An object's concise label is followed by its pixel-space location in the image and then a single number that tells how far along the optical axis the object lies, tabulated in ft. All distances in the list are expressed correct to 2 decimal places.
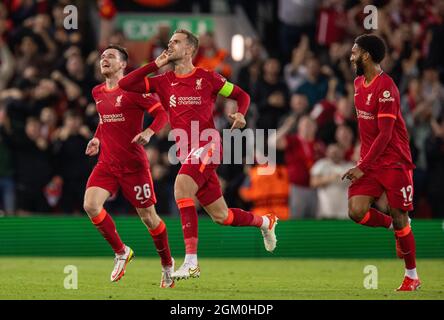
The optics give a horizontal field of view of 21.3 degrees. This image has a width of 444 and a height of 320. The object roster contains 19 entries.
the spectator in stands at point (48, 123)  64.13
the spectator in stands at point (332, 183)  60.85
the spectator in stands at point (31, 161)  62.90
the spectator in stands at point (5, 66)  67.31
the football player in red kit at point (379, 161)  41.42
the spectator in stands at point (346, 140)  61.31
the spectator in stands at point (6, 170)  63.26
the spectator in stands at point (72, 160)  62.49
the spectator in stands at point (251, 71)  66.54
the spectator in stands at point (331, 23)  69.46
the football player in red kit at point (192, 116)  42.01
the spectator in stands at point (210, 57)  66.90
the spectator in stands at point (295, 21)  70.90
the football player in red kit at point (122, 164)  43.78
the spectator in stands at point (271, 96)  64.13
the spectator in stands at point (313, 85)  66.90
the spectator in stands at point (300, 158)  61.77
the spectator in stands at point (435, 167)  62.75
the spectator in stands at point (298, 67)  68.69
